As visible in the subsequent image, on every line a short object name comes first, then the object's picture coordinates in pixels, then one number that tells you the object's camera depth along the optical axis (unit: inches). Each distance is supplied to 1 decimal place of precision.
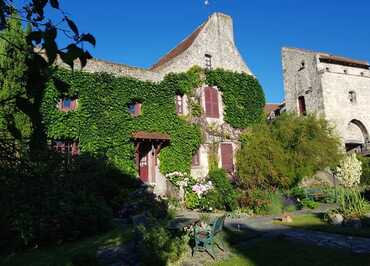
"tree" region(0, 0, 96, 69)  82.4
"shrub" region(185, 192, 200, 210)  701.9
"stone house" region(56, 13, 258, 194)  805.2
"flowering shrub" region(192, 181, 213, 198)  691.4
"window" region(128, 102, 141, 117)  818.2
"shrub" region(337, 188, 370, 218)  499.2
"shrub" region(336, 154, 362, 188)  509.4
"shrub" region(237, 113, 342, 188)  799.1
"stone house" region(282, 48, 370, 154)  1264.8
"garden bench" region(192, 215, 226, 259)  347.3
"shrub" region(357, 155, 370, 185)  1074.1
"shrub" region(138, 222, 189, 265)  312.8
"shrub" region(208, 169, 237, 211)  680.4
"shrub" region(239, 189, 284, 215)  648.4
